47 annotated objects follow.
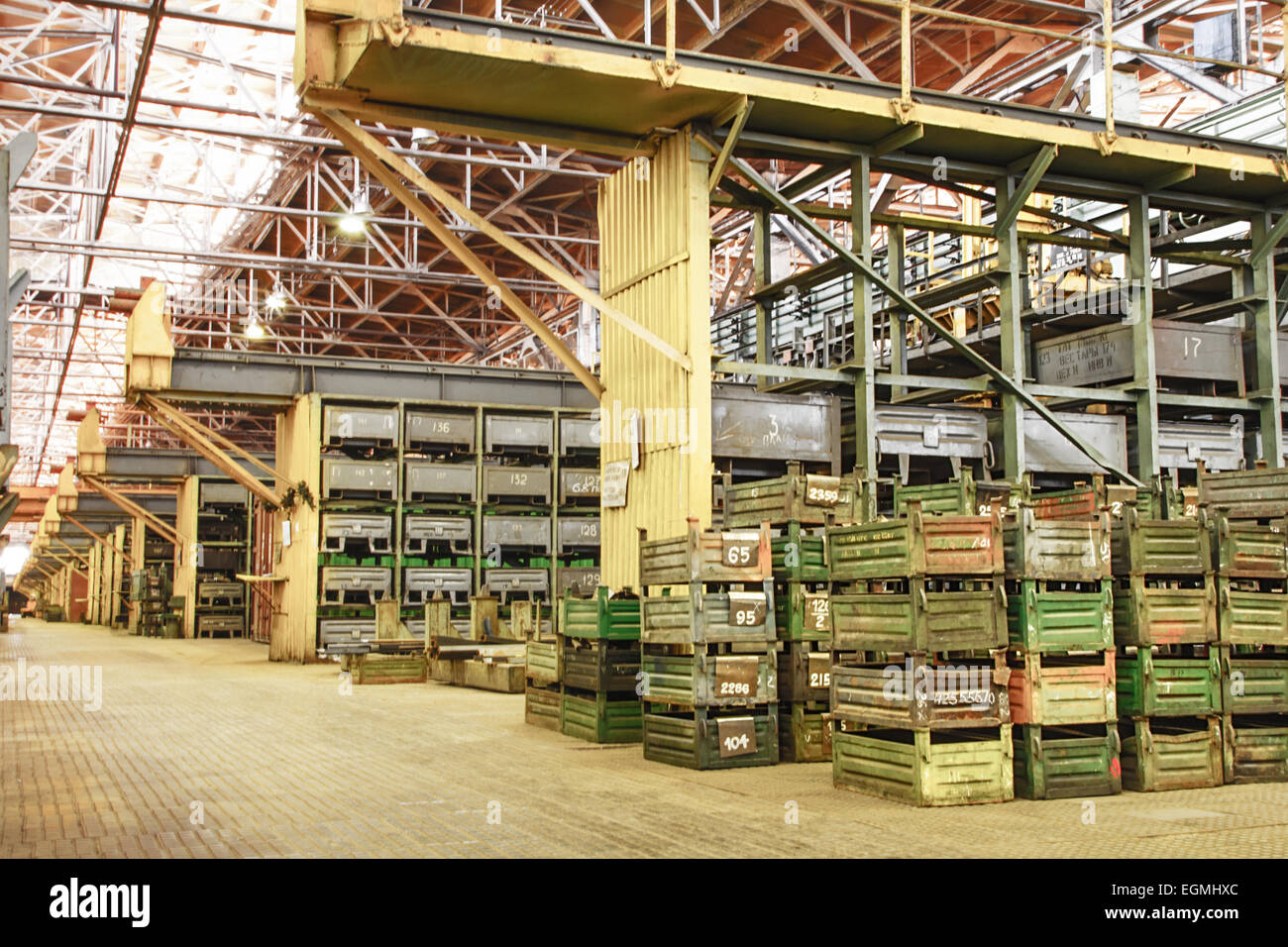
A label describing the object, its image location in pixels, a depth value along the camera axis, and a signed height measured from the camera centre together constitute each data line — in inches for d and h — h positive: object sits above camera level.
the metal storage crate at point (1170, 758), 335.9 -52.0
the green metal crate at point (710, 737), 378.0 -51.7
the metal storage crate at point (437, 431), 890.1 +110.7
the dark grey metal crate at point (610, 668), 447.5 -33.6
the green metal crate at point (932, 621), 314.8 -12.1
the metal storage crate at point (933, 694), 310.0 -31.3
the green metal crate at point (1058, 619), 327.0 -12.3
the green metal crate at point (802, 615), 403.2 -13.1
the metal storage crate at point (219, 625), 1332.4 -49.3
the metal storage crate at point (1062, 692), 323.3 -32.0
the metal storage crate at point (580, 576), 924.6 +1.9
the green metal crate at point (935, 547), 318.0 +7.6
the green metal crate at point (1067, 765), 323.0 -51.9
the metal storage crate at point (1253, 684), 351.9 -32.9
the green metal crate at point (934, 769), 309.3 -51.0
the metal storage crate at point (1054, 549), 329.4 +7.1
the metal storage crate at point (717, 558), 388.2 +6.6
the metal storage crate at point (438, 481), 886.4 +72.6
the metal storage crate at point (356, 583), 871.7 -2.6
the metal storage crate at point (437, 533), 888.3 +34.2
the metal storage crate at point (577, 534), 928.3 +34.2
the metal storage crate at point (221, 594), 1333.7 -15.5
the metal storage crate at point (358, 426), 871.7 +112.5
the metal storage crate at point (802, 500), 428.8 +27.6
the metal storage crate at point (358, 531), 871.1 +35.4
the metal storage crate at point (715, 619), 383.6 -13.5
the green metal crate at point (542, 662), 487.5 -34.8
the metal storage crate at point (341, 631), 879.7 -38.0
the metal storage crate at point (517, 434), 907.4 +109.8
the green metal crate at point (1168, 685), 338.6 -32.0
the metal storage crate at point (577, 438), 923.4 +108.2
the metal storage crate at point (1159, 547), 346.9 +7.9
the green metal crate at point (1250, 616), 354.6 -12.9
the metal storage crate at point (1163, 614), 342.6 -11.8
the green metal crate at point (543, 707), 488.7 -53.4
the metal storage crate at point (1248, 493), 422.6 +28.9
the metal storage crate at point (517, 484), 906.1 +71.3
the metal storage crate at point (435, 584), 887.7 -4.0
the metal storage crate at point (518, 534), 906.7 +33.9
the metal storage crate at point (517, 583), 905.5 -3.6
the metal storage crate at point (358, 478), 869.2 +73.5
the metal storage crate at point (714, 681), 379.6 -33.2
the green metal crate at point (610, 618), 443.5 -14.9
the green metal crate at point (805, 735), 398.6 -52.9
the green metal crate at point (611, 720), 448.5 -53.3
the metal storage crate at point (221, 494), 1312.7 +94.5
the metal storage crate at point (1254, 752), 349.4 -52.6
